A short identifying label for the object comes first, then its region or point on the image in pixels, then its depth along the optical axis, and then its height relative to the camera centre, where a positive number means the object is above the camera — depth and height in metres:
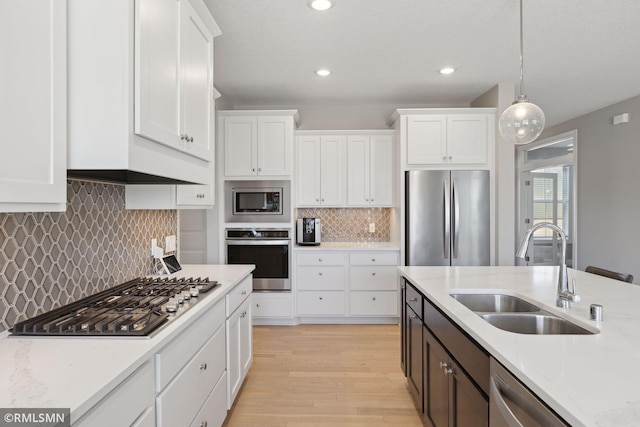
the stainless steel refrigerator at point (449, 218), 3.84 -0.05
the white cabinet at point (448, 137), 3.92 +0.85
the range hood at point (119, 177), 1.55 +0.18
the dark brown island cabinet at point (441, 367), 1.33 -0.72
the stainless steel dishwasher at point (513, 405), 0.91 -0.54
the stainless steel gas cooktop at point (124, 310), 1.26 -0.41
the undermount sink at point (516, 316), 1.54 -0.49
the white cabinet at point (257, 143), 4.05 +0.79
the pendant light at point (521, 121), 2.25 +0.59
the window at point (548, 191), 5.66 +0.38
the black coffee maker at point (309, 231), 4.24 -0.21
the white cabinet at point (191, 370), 1.30 -0.69
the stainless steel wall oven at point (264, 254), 4.03 -0.46
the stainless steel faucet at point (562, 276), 1.63 -0.30
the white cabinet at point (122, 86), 1.24 +0.47
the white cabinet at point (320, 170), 4.29 +0.52
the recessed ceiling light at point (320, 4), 2.29 +1.36
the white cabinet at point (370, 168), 4.29 +0.54
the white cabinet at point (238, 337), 2.20 -0.85
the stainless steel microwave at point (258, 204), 4.11 +0.10
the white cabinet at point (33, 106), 0.95 +0.31
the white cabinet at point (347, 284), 4.06 -0.81
